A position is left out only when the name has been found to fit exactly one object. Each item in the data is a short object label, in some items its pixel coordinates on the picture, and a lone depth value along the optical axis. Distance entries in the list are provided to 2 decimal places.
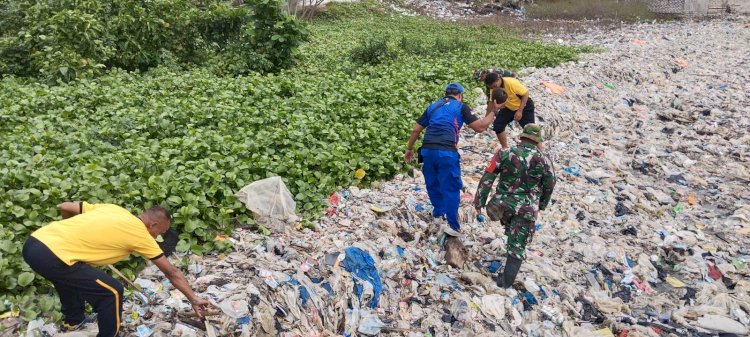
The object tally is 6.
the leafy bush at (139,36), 10.11
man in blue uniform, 5.16
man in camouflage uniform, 4.64
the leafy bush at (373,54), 13.59
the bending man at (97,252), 3.16
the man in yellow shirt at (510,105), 7.03
